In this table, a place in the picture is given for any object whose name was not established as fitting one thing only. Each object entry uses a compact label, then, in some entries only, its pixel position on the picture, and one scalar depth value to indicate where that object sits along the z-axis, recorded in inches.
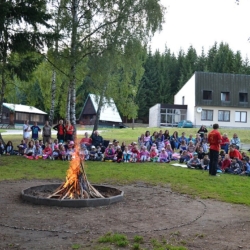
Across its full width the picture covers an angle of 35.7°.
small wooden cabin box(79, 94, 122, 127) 2278.5
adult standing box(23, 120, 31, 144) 855.1
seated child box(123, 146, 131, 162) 717.8
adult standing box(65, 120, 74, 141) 791.7
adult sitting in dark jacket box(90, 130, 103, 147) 772.3
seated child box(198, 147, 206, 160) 698.8
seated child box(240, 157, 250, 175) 612.4
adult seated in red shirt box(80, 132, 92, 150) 755.7
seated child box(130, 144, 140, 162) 721.0
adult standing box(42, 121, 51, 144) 824.9
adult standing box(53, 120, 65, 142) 789.9
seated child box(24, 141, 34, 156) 728.3
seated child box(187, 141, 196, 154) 762.2
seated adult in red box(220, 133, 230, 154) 786.2
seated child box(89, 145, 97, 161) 719.1
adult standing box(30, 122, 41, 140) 869.8
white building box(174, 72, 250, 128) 2007.9
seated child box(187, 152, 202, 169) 650.2
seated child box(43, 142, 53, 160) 715.4
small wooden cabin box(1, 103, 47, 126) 2261.0
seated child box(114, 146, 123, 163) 707.6
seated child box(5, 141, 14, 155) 757.3
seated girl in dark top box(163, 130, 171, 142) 869.5
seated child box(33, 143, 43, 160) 718.9
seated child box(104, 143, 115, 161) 716.0
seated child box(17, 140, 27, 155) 749.3
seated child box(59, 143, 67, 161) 705.0
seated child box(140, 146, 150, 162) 729.6
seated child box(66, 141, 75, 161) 700.0
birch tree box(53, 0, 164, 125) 812.6
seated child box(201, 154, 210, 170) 644.1
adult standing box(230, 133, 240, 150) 823.7
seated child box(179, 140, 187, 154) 798.1
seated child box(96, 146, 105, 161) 721.0
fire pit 340.2
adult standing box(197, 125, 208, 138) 883.4
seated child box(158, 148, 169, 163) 730.0
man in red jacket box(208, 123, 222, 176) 565.0
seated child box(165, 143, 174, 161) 751.2
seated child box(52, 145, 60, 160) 710.5
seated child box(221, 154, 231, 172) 631.2
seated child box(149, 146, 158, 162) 736.3
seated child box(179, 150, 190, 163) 717.3
